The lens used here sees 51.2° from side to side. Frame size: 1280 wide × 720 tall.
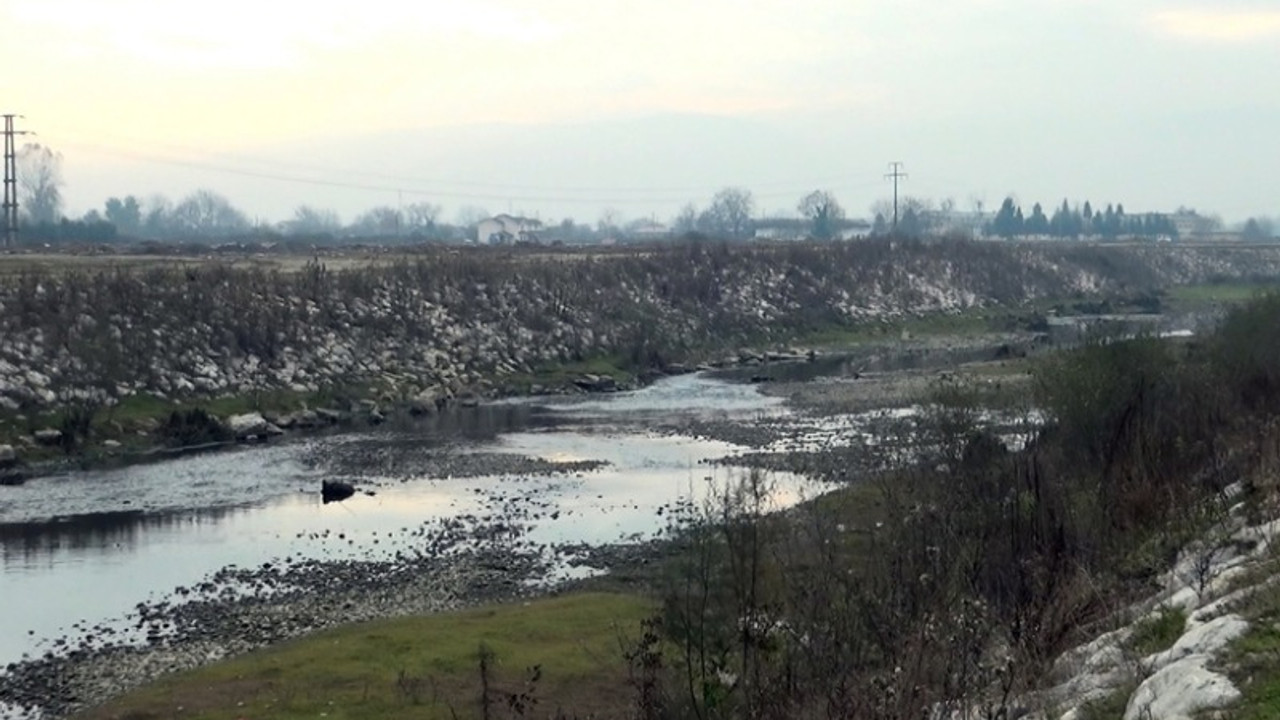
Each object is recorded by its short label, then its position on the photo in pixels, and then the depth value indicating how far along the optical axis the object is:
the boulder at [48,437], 40.94
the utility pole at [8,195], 91.88
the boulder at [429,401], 51.78
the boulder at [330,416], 48.84
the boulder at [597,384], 59.62
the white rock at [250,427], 45.28
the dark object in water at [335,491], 35.09
